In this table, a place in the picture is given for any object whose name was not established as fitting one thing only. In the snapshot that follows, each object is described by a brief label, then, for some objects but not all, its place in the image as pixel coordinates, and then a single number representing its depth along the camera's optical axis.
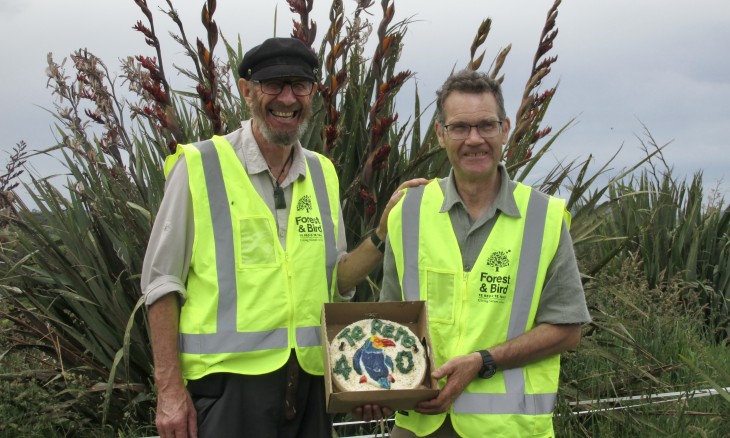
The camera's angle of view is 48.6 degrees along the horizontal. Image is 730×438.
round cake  2.53
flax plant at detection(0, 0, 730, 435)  4.26
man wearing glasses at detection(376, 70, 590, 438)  2.65
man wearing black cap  2.73
